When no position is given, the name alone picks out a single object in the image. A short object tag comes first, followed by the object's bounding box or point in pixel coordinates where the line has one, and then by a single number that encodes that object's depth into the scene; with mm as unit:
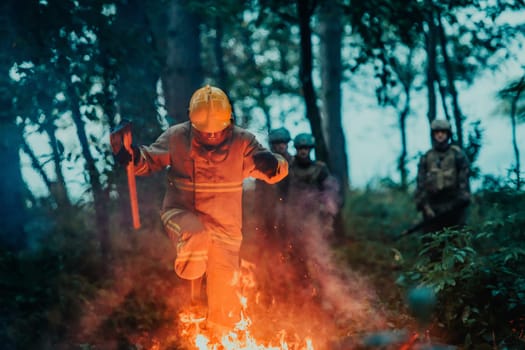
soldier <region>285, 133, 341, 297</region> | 8203
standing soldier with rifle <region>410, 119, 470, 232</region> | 8281
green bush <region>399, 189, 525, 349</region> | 5848
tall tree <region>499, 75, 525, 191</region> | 6084
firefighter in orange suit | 5438
